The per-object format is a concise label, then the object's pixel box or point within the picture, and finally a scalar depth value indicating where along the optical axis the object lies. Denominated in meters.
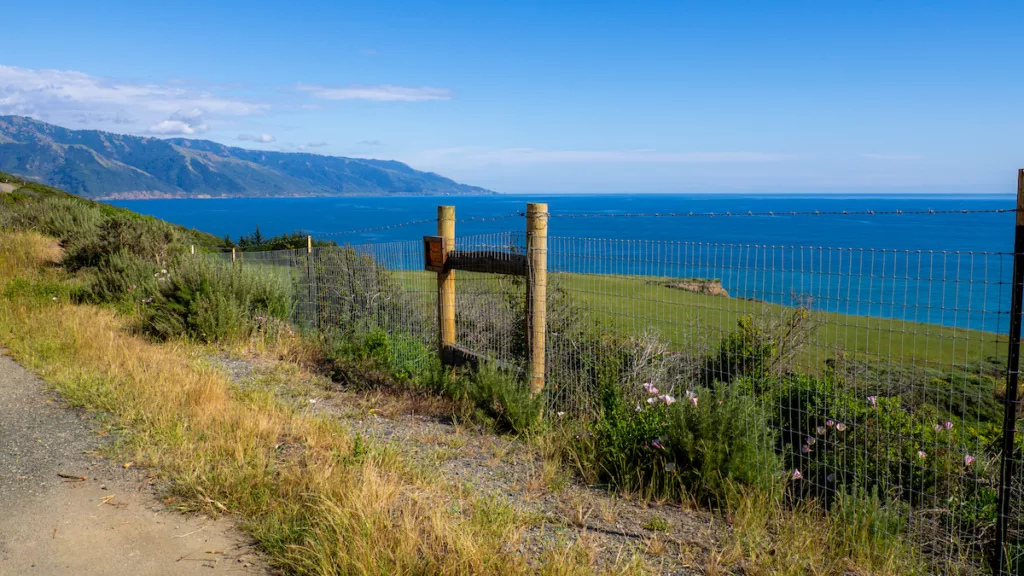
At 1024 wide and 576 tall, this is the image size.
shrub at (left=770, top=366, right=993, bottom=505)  4.86
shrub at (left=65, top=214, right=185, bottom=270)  15.05
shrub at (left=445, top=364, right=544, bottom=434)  6.44
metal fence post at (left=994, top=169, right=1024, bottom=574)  3.79
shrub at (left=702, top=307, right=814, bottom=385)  6.86
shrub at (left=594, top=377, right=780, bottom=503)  4.91
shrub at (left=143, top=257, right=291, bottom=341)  9.84
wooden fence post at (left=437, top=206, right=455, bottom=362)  7.94
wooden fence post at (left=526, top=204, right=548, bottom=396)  6.69
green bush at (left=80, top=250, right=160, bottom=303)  11.91
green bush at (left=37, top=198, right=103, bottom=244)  17.70
